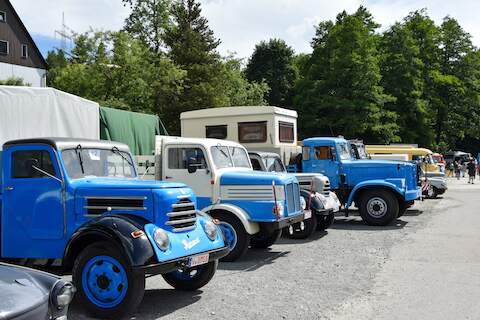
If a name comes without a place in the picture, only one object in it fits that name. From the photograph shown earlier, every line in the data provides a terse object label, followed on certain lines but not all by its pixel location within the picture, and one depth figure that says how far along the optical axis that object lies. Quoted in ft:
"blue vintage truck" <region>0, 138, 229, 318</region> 19.08
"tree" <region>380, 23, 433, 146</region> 151.74
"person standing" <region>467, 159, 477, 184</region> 117.50
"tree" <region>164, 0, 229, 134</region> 118.52
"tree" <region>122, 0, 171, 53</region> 126.62
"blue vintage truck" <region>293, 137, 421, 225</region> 47.34
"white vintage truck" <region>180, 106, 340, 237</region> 53.62
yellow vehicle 75.92
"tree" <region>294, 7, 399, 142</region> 137.90
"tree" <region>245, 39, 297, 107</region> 176.24
